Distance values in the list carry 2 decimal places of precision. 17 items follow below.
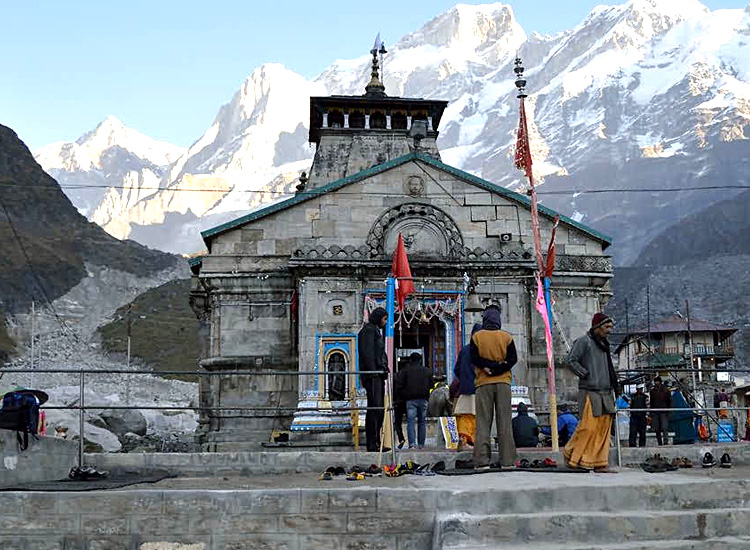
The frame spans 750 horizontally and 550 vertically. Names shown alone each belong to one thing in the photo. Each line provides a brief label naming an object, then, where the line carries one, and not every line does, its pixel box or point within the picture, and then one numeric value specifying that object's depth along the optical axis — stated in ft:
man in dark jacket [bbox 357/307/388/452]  49.19
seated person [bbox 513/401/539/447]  53.93
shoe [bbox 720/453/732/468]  42.93
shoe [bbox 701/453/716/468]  43.20
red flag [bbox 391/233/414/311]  58.85
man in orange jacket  40.60
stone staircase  29.35
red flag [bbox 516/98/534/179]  51.19
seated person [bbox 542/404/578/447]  55.72
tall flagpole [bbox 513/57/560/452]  48.83
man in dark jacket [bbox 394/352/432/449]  53.31
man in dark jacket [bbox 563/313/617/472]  39.37
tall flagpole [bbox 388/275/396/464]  41.02
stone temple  79.36
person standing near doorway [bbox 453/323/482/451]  47.83
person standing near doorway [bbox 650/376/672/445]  61.77
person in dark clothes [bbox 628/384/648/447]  64.23
